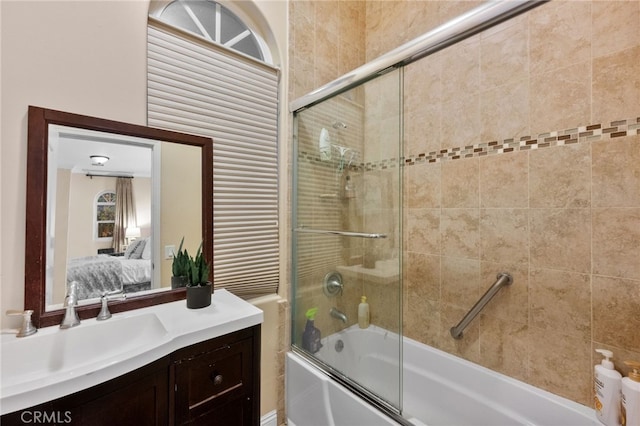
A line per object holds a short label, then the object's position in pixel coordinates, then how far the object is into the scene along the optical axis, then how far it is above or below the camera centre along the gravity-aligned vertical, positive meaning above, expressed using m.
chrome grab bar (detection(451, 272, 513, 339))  1.42 -0.47
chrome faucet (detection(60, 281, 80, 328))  0.94 -0.34
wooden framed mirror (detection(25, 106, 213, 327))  0.94 +0.05
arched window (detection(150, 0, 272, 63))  1.28 +0.97
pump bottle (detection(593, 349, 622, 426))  1.08 -0.70
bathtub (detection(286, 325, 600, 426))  1.25 -0.90
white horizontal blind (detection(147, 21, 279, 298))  1.22 +0.43
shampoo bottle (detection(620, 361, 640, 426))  1.00 -0.68
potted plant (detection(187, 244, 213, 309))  1.12 -0.30
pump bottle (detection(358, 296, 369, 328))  1.54 -0.56
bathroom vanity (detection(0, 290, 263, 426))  0.68 -0.47
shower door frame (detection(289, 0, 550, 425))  0.88 +0.66
